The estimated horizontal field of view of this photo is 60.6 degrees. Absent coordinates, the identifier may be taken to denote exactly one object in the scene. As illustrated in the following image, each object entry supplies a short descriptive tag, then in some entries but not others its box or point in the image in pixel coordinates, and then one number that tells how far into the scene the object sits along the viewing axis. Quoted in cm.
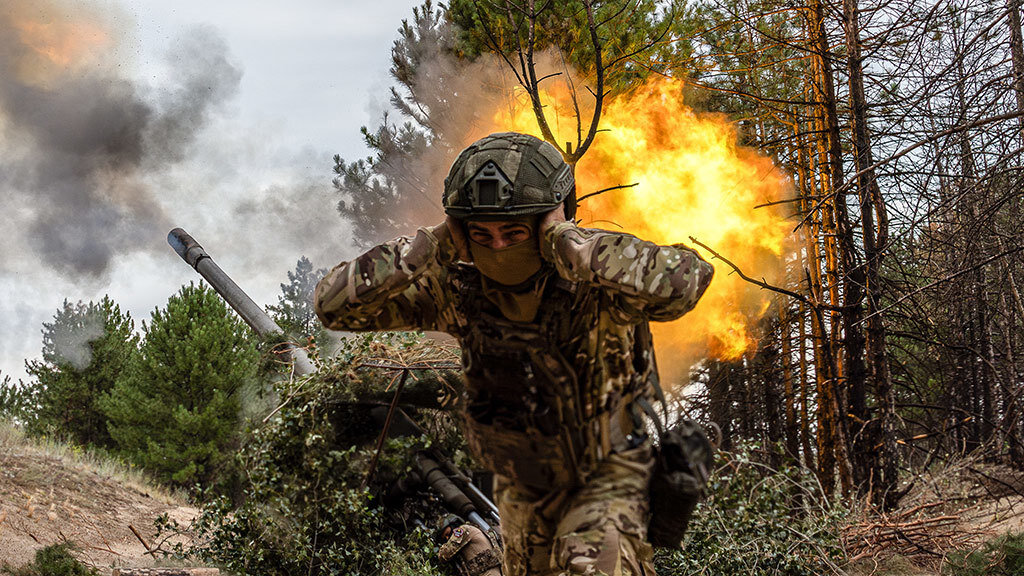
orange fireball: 1036
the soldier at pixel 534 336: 323
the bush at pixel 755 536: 664
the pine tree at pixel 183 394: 2230
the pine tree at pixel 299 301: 2403
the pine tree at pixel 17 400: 2178
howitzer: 797
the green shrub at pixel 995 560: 627
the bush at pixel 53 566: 648
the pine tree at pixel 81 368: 2395
